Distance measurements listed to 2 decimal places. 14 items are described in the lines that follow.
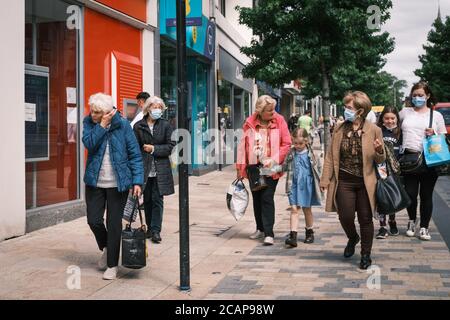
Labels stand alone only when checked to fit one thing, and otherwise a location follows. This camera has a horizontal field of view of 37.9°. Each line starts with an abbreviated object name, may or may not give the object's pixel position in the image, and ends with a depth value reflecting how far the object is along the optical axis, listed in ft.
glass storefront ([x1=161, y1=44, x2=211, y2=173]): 50.79
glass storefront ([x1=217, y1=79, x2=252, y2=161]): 69.31
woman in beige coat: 21.04
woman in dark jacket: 25.39
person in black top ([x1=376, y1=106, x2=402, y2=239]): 26.66
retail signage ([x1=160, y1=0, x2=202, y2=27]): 44.27
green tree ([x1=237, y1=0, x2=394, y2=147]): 47.37
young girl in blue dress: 25.26
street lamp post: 17.49
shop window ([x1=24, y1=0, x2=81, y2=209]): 28.40
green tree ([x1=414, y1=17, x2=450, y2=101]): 157.17
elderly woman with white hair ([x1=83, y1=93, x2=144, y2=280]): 19.27
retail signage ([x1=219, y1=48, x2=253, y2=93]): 68.33
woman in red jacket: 25.66
